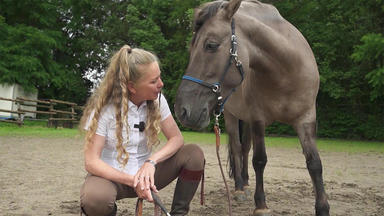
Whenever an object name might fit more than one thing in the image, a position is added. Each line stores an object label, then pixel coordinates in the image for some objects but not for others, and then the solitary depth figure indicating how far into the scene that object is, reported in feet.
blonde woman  7.38
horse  8.76
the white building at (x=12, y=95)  62.74
